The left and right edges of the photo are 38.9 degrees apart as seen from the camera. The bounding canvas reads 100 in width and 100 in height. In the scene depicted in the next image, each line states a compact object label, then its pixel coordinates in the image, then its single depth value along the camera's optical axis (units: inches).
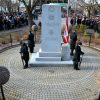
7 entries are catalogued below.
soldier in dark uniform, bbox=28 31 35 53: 363.0
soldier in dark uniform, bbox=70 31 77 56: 360.2
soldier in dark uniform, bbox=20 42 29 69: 301.1
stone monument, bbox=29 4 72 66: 319.2
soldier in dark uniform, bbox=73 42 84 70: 300.5
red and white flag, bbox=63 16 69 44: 326.8
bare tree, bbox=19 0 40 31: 570.9
